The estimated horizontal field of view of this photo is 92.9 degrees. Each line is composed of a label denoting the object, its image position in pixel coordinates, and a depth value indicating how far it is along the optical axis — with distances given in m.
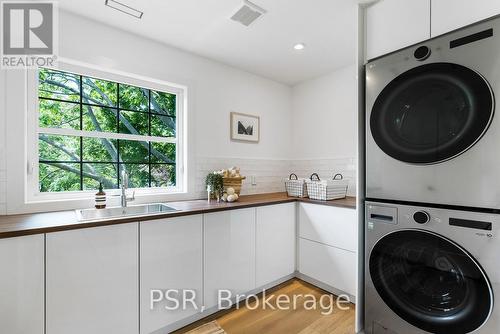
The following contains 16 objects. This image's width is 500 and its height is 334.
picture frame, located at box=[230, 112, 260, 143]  2.69
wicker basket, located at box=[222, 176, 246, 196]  2.38
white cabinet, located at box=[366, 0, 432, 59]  1.37
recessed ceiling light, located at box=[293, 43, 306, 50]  2.20
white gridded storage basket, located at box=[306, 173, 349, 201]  2.26
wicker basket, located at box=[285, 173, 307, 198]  2.52
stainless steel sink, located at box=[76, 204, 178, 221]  1.64
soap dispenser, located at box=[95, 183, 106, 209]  1.77
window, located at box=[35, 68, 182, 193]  1.79
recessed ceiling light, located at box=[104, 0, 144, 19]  1.65
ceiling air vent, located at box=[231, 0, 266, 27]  1.67
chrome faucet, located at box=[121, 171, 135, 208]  1.91
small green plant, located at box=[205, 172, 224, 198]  2.32
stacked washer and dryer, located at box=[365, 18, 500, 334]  1.13
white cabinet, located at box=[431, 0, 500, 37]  1.16
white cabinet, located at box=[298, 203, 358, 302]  1.98
